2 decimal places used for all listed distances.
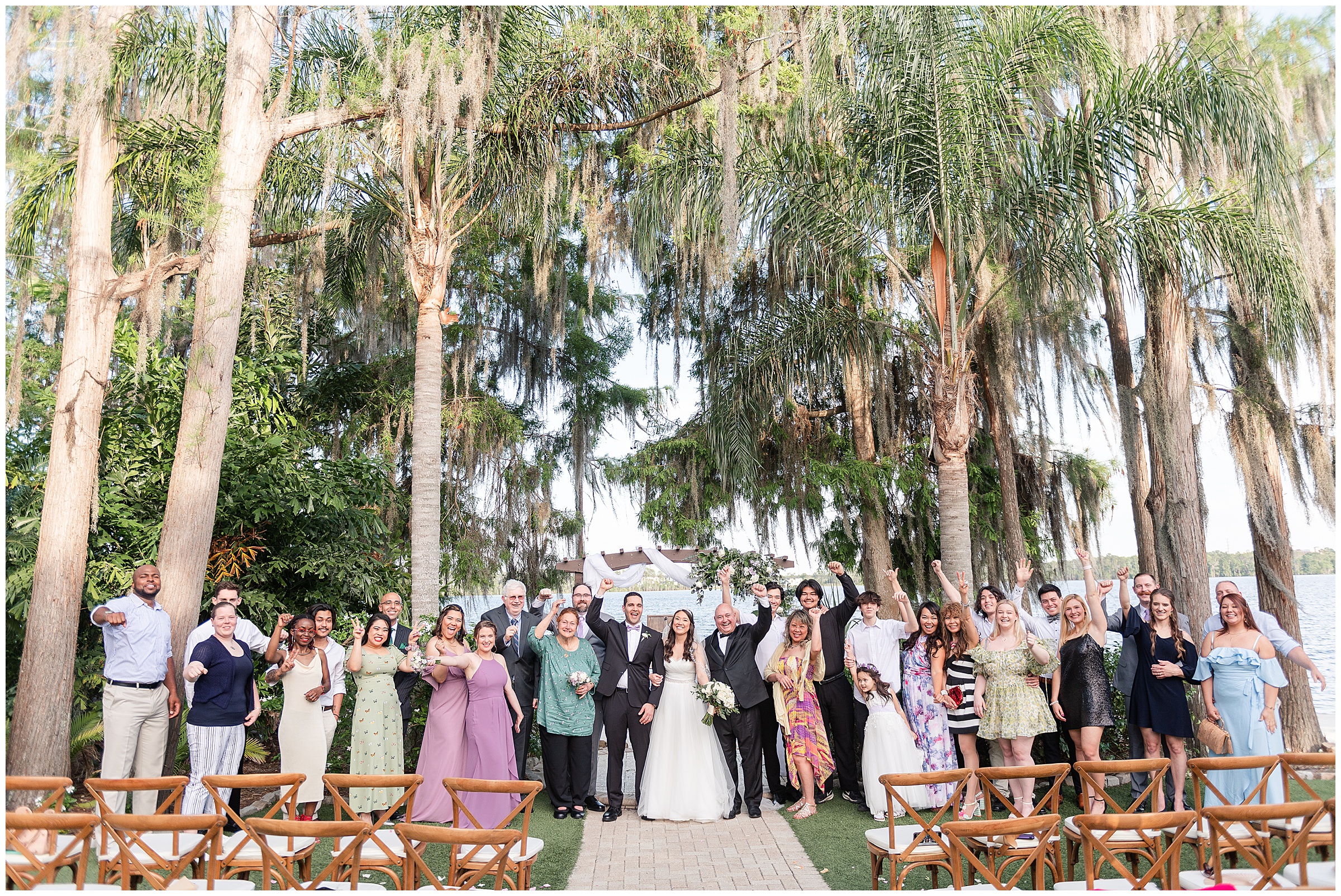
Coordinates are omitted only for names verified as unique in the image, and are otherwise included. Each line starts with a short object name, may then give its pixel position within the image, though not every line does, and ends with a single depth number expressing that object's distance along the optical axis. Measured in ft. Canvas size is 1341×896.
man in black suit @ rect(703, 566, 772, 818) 23.22
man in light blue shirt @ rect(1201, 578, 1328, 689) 17.48
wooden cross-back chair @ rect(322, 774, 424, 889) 13.47
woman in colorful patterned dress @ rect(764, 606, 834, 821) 22.66
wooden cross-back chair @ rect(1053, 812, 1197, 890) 11.61
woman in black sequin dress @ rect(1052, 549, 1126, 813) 19.89
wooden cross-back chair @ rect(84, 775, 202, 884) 12.54
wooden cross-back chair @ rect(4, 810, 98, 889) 11.18
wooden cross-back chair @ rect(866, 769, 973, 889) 13.65
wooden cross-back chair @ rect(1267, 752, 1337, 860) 13.00
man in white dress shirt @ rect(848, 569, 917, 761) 23.13
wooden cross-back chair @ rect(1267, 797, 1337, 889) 11.53
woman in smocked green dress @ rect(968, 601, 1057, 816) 19.74
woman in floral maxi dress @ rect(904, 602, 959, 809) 21.71
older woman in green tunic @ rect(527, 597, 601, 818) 23.11
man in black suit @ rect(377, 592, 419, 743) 22.40
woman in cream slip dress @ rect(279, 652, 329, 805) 20.39
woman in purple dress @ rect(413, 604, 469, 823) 20.71
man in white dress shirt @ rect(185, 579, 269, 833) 19.27
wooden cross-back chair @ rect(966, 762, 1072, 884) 13.99
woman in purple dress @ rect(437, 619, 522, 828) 20.95
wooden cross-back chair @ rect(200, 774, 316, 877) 13.52
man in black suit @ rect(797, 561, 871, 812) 23.79
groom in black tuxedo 23.86
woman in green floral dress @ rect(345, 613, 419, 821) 21.01
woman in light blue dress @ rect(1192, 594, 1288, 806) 17.12
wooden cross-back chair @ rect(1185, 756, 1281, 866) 13.16
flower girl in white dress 21.72
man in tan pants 18.86
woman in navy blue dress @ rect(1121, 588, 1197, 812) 19.17
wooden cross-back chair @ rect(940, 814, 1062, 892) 11.96
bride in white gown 22.38
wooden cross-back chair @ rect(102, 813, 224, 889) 11.68
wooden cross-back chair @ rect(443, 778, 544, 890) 13.53
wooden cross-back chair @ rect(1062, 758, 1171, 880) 13.78
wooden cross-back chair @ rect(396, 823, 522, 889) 11.29
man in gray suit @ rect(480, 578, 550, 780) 23.52
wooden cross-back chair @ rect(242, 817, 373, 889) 11.53
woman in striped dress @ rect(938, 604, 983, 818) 21.17
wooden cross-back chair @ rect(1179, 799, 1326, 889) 11.05
